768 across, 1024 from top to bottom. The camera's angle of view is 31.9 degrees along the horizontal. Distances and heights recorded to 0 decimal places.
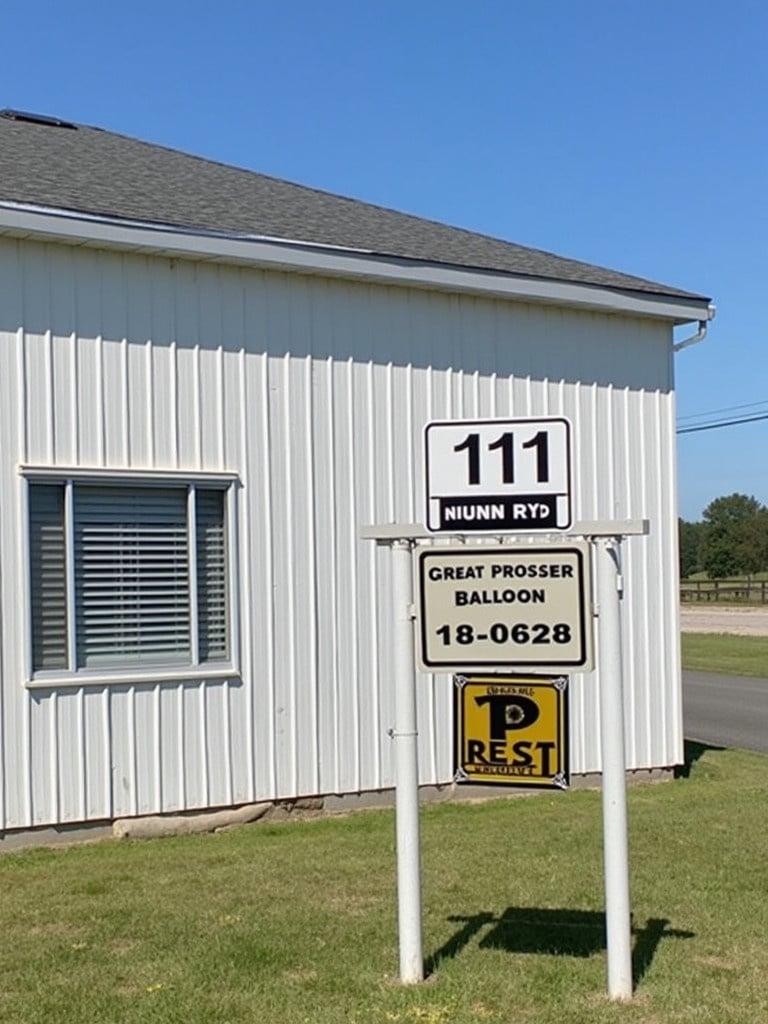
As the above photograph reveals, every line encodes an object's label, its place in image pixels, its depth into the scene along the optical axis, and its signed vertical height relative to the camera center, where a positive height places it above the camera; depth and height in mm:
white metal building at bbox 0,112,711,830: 9125 +807
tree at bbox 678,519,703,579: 104438 +655
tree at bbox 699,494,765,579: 88000 +610
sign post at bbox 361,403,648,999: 5621 -210
